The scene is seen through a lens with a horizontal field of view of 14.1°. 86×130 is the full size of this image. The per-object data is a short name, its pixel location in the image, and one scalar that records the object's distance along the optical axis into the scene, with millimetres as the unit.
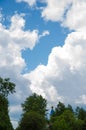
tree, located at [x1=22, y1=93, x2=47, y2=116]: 129960
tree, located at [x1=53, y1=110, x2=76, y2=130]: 116859
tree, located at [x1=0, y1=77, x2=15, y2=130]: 94293
